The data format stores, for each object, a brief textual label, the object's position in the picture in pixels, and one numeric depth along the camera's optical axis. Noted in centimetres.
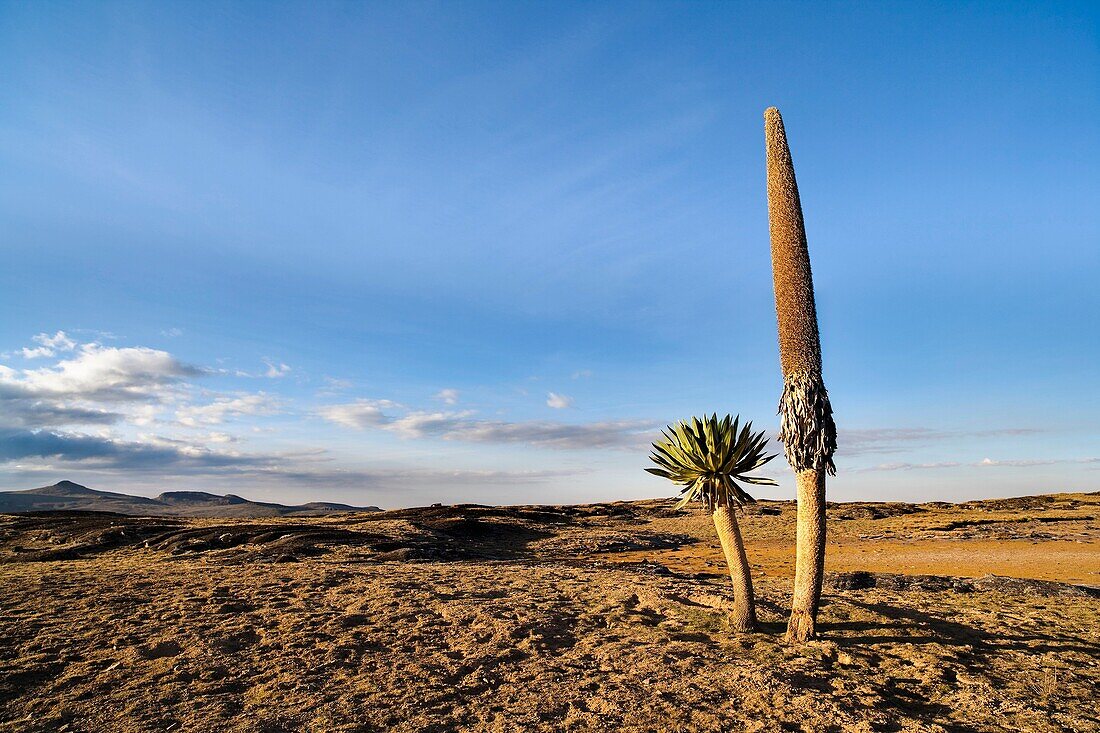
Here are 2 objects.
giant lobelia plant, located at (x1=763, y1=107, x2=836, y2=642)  983
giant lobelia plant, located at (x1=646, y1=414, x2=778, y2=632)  1067
